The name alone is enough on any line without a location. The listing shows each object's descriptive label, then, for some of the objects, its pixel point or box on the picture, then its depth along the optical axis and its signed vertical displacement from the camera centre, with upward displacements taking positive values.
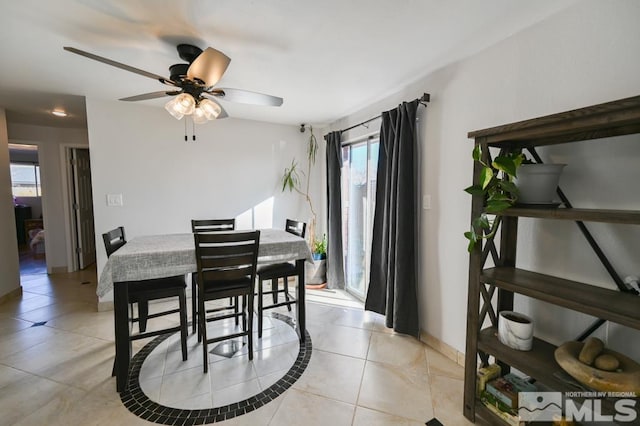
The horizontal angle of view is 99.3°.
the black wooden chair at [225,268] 1.89 -0.56
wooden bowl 1.04 -0.74
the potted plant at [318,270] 3.78 -1.08
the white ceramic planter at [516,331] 1.42 -0.74
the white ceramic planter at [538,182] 1.32 +0.05
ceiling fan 1.60 +0.73
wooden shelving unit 1.06 -0.47
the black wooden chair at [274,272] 2.31 -0.70
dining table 1.75 -0.50
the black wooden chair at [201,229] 2.40 -0.40
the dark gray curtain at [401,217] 2.37 -0.22
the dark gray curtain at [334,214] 3.61 -0.29
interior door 4.54 -0.22
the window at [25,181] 7.38 +0.36
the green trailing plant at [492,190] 1.31 +0.01
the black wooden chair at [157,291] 1.91 -0.70
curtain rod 2.21 +0.76
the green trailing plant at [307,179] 3.97 +0.20
